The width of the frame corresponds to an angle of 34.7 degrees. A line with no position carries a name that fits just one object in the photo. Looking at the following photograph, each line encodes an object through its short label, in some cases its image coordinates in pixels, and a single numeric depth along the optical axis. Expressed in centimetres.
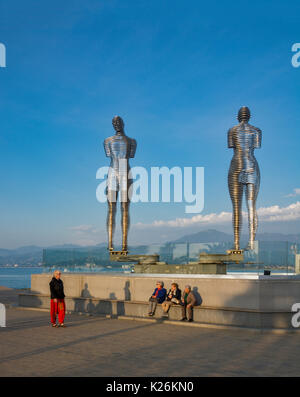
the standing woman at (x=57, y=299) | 1292
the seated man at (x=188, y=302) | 1320
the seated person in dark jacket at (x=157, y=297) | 1412
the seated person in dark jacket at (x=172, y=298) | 1370
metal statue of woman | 1844
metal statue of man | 2117
